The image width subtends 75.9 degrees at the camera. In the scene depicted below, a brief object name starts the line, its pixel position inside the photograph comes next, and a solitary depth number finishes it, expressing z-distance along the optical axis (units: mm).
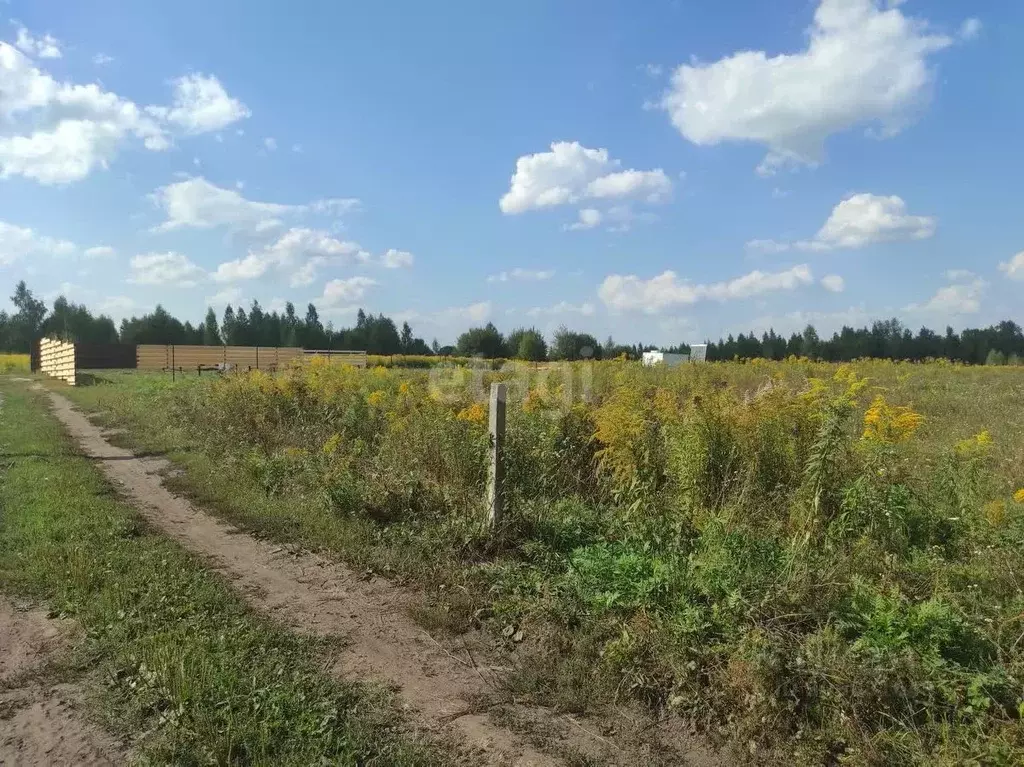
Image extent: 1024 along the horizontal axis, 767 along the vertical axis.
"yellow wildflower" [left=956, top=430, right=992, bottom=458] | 5141
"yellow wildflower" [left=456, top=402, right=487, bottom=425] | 8094
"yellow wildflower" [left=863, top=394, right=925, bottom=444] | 5512
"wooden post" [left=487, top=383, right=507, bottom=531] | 6086
